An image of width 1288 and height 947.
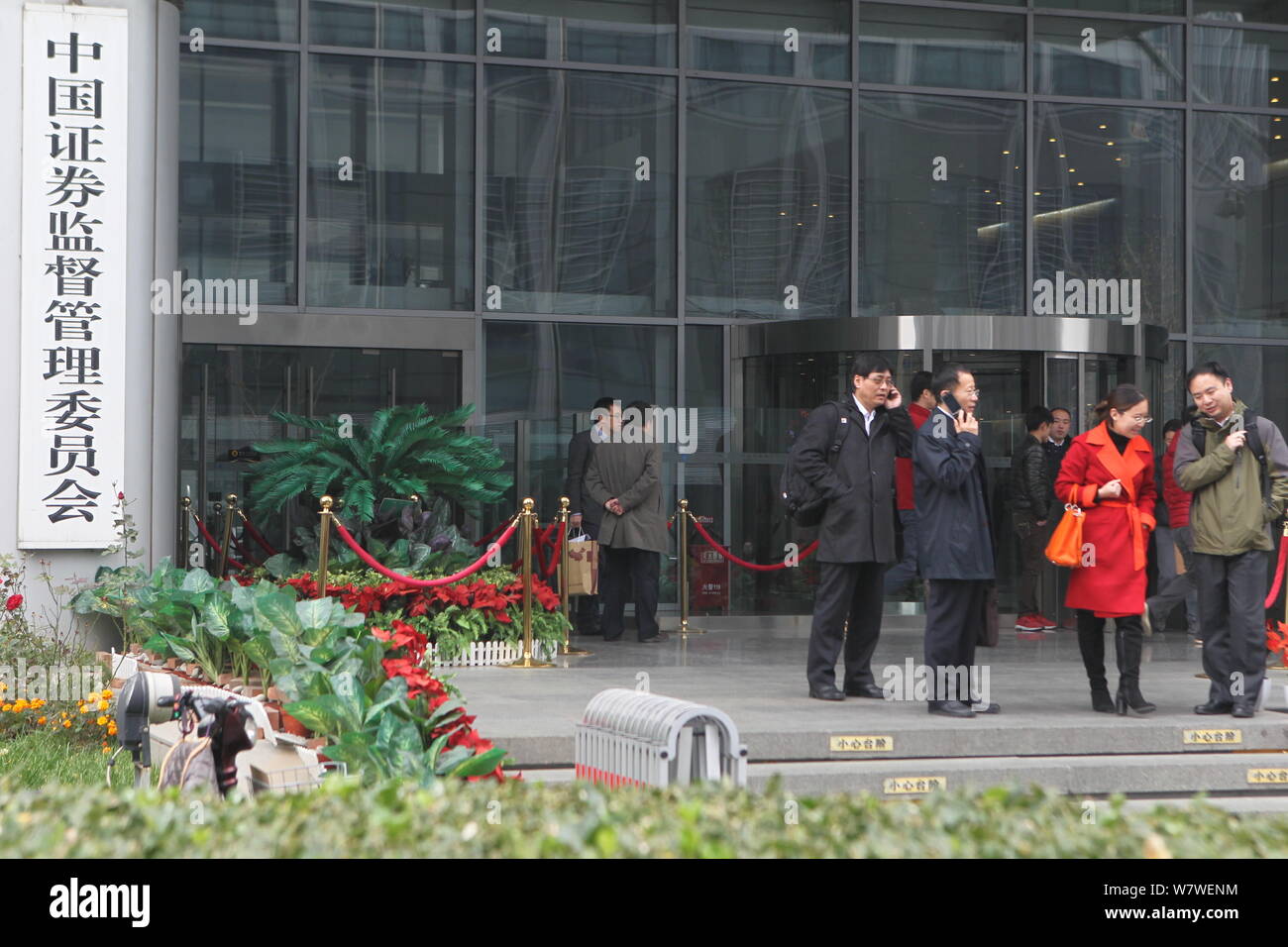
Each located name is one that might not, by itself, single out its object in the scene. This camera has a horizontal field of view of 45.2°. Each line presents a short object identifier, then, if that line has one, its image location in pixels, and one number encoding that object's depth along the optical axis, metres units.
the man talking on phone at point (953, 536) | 8.34
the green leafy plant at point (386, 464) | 12.34
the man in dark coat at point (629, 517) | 12.54
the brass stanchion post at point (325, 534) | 10.49
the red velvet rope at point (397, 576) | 10.21
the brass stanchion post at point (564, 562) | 12.05
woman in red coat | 8.38
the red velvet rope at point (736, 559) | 13.94
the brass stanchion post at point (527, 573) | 11.10
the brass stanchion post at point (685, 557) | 14.09
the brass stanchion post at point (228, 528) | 13.27
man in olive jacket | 8.49
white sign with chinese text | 10.61
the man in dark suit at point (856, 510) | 8.81
